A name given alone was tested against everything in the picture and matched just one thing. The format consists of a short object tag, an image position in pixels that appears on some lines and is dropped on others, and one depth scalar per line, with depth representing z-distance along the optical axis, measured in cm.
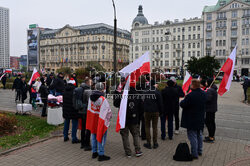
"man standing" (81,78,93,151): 657
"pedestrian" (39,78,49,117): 1126
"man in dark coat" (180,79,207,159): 591
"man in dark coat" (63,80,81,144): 708
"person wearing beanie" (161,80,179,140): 755
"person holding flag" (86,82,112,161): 579
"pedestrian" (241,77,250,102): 1759
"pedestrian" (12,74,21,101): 1452
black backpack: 581
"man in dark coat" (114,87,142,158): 599
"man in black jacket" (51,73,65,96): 1212
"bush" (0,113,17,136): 817
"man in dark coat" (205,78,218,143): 713
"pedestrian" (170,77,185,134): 785
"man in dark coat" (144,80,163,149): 673
